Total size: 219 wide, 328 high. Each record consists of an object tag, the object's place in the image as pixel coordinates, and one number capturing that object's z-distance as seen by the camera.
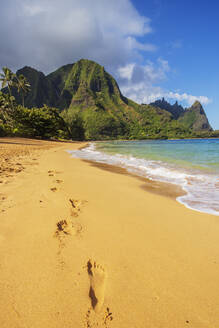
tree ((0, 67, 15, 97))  45.53
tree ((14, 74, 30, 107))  49.50
